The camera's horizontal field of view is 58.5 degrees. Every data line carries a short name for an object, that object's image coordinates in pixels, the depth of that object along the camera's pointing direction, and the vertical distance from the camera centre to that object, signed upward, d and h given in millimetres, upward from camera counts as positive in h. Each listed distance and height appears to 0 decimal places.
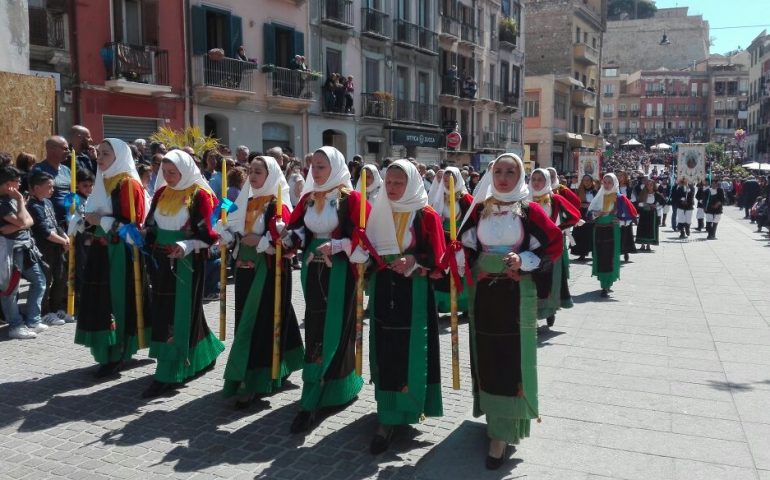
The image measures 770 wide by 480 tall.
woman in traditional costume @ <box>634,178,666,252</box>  16812 -949
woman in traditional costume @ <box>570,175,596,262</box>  14914 -1087
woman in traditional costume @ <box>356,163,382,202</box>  7650 -28
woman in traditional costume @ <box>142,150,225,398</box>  5574 -666
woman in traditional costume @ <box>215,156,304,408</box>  5320 -808
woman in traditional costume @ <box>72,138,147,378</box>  5898 -835
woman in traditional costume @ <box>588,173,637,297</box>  10609 -817
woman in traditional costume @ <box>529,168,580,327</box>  7777 -331
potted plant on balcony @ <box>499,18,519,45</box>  37684 +8287
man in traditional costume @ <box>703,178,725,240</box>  20031 -830
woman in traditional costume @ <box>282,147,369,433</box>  4934 -736
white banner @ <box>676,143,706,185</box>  27812 +776
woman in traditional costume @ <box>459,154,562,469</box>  4387 -801
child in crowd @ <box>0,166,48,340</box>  7105 -854
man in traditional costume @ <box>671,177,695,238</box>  19969 -737
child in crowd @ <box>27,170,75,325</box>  7609 -741
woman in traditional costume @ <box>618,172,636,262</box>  14423 -1278
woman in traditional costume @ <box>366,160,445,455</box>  4648 -796
